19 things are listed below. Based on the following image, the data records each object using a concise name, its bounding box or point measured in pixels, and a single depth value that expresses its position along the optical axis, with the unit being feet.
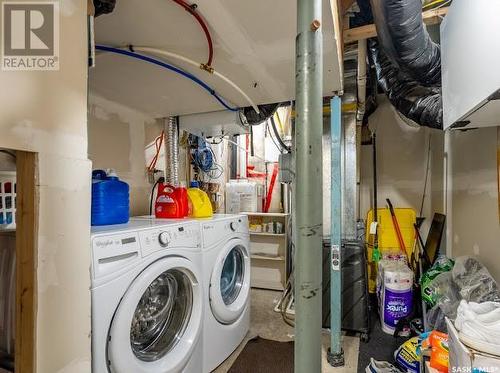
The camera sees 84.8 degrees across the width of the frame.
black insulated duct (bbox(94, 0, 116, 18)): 2.87
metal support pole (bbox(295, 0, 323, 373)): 1.95
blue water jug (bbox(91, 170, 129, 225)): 4.39
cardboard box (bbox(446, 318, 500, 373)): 2.80
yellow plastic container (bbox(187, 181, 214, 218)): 6.36
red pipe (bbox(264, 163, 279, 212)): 11.67
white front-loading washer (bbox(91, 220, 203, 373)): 3.29
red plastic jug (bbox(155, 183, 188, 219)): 5.98
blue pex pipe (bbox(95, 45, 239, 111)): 4.31
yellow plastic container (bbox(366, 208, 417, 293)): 9.68
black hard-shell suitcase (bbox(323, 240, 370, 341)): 6.91
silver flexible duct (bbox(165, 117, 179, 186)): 7.53
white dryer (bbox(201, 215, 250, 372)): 5.32
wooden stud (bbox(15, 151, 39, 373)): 2.24
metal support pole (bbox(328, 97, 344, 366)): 5.82
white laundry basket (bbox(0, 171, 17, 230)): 3.44
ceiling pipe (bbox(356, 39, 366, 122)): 6.06
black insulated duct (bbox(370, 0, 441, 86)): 4.29
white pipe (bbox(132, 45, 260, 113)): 4.17
